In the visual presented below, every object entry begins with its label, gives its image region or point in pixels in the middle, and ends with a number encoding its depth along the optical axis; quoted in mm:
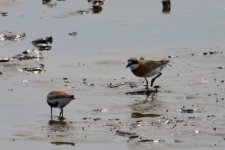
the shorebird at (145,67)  20511
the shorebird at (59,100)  17688
